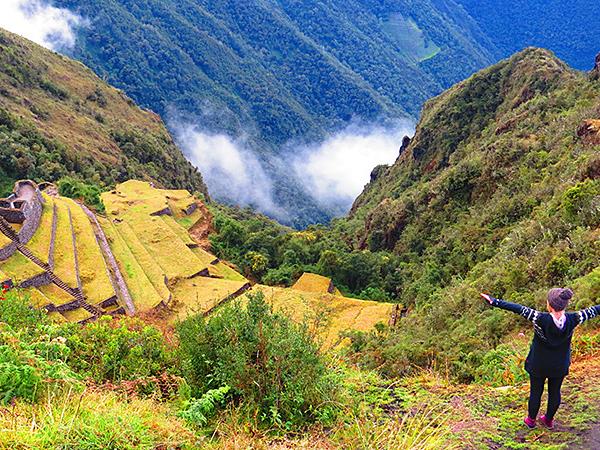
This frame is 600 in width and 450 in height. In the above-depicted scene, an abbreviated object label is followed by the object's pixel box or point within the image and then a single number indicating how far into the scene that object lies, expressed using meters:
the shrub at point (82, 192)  34.72
